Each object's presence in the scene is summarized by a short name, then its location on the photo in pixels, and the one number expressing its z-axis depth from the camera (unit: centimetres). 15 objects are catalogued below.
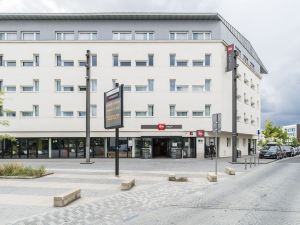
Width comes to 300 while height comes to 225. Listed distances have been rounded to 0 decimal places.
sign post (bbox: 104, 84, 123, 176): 1082
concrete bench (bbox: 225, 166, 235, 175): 1225
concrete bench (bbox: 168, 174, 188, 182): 1010
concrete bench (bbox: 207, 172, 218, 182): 1004
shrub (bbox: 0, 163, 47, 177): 1078
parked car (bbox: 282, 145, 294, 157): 3088
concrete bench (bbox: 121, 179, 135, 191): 826
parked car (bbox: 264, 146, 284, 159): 2491
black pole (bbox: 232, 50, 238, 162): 1801
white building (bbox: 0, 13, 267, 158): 2272
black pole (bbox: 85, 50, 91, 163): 1725
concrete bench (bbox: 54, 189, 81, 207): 620
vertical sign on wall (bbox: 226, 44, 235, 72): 2183
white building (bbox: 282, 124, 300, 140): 10727
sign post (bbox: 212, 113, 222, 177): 1115
